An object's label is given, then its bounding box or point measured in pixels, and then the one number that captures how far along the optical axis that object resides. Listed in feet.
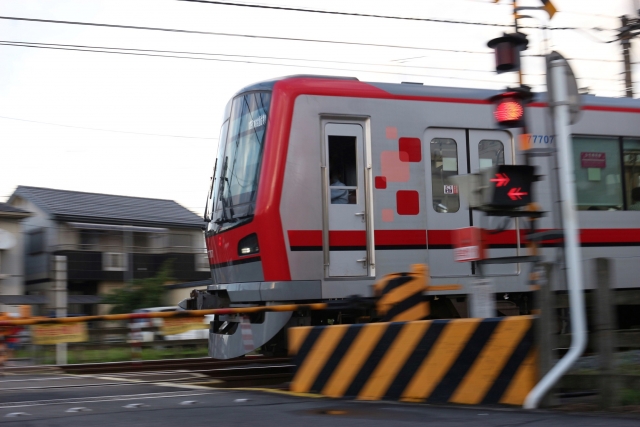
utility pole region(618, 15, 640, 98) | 133.49
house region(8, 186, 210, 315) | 217.15
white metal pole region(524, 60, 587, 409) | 32.89
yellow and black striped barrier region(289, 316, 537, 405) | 34.17
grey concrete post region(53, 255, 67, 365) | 93.10
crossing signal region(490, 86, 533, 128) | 39.93
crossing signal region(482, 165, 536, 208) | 36.86
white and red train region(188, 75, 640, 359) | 55.62
